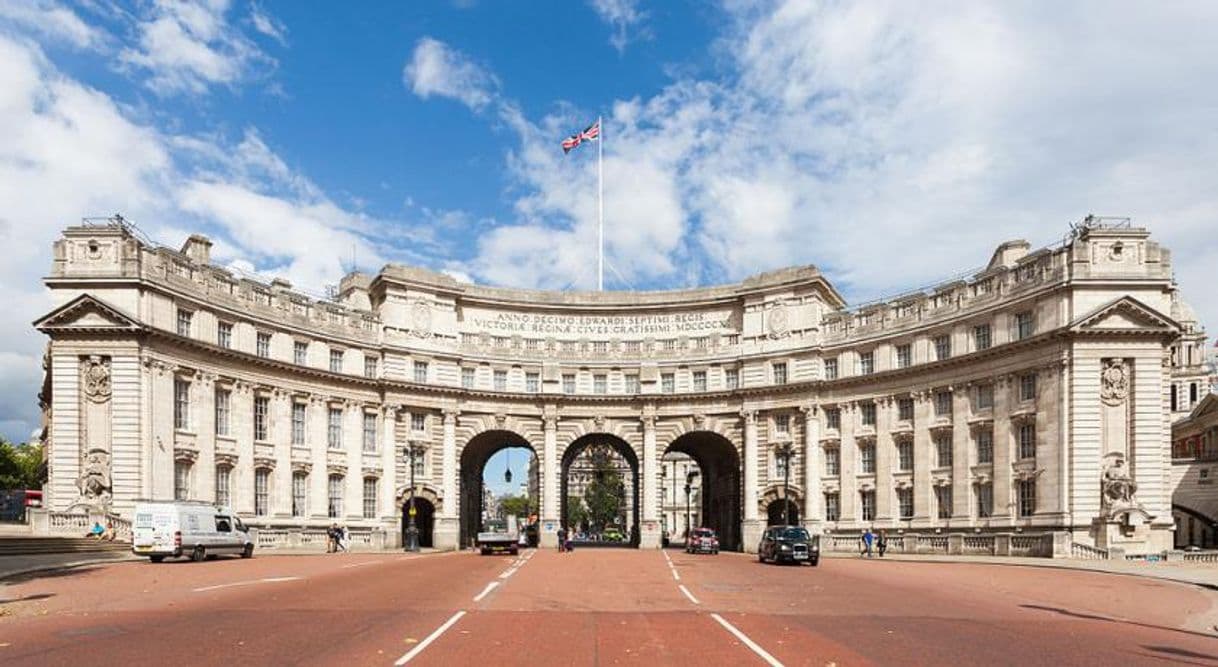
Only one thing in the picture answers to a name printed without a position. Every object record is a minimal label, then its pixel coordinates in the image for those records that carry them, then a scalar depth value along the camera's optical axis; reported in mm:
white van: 38938
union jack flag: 72438
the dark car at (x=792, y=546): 44062
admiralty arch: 48906
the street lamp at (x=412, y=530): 59938
